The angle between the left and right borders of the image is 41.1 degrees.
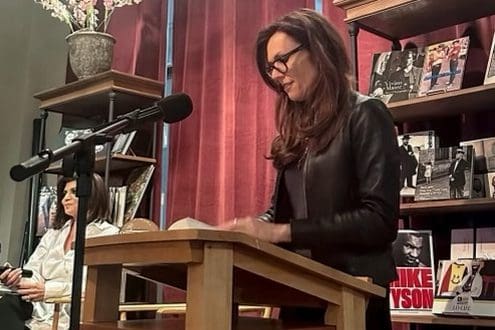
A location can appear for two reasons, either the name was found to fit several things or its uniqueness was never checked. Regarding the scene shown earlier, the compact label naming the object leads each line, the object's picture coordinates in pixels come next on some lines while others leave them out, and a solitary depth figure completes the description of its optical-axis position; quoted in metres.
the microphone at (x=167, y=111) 1.34
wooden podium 0.87
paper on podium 1.05
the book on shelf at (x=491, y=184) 2.04
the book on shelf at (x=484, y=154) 2.08
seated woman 2.60
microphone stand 1.15
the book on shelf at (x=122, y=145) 3.33
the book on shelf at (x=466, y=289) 1.99
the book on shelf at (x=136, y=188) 3.33
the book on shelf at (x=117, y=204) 3.32
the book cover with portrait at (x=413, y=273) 2.14
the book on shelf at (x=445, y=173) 2.08
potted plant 3.33
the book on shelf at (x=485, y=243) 2.13
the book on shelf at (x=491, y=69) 2.06
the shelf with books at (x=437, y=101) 2.09
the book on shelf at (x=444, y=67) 2.16
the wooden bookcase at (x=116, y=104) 3.23
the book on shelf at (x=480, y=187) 2.07
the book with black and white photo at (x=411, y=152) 2.20
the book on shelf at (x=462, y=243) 2.17
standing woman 1.18
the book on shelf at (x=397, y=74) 2.26
